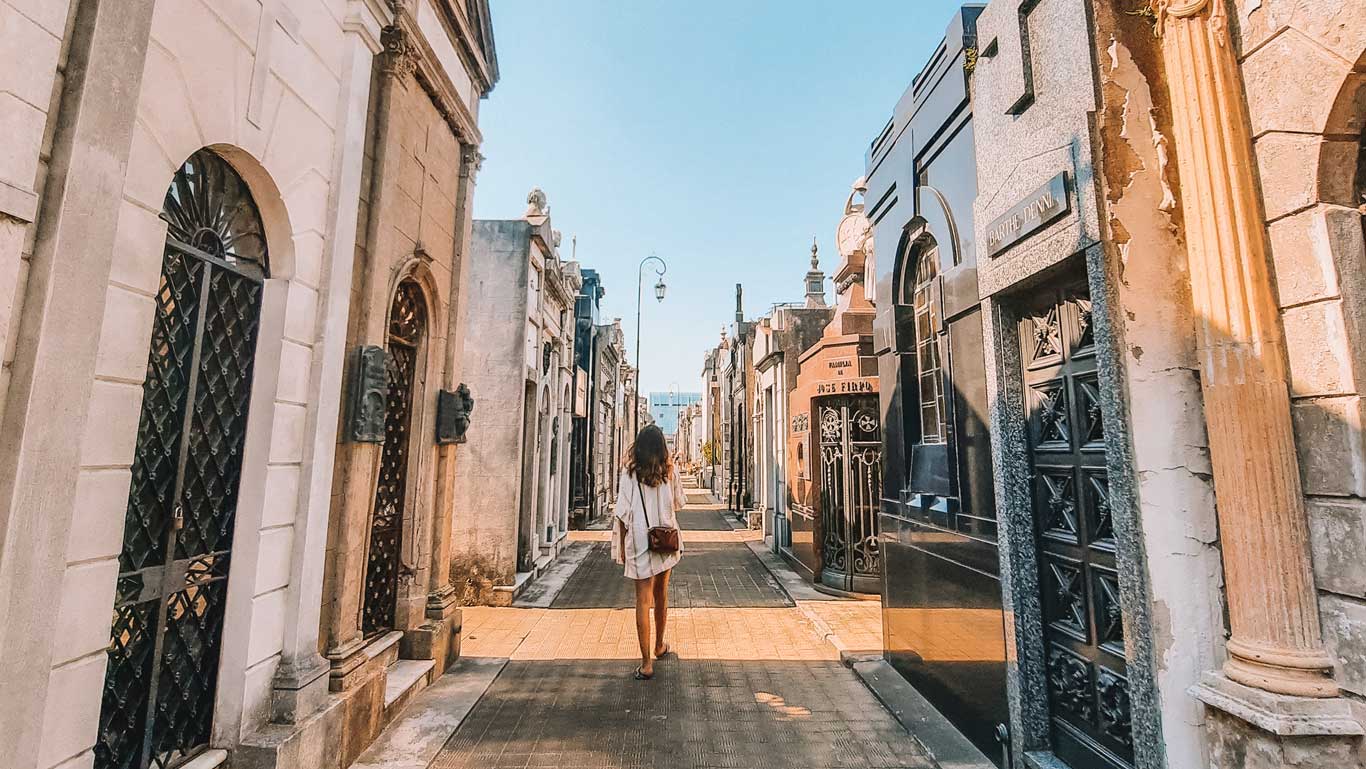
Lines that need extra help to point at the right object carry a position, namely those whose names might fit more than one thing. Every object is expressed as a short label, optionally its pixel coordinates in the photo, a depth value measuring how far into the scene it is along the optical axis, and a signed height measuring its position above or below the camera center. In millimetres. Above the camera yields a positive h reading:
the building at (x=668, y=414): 118006 +9304
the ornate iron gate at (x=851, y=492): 8141 -424
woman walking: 4855 -546
